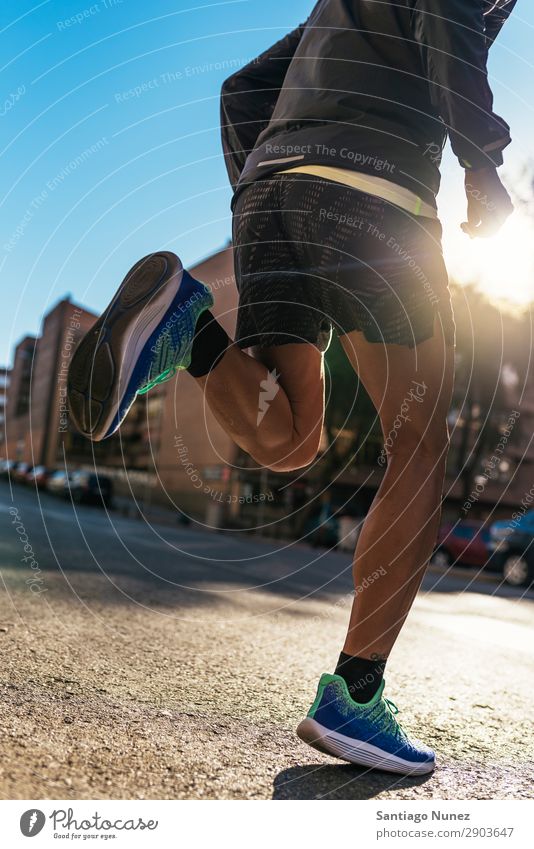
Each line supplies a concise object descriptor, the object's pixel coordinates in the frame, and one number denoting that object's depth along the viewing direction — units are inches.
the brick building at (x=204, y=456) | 1245.1
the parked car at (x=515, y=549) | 611.5
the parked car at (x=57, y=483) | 1446.9
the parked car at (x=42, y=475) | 1684.3
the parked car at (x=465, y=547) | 773.3
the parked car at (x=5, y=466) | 2043.6
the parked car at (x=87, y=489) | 1282.0
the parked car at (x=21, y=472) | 1958.7
